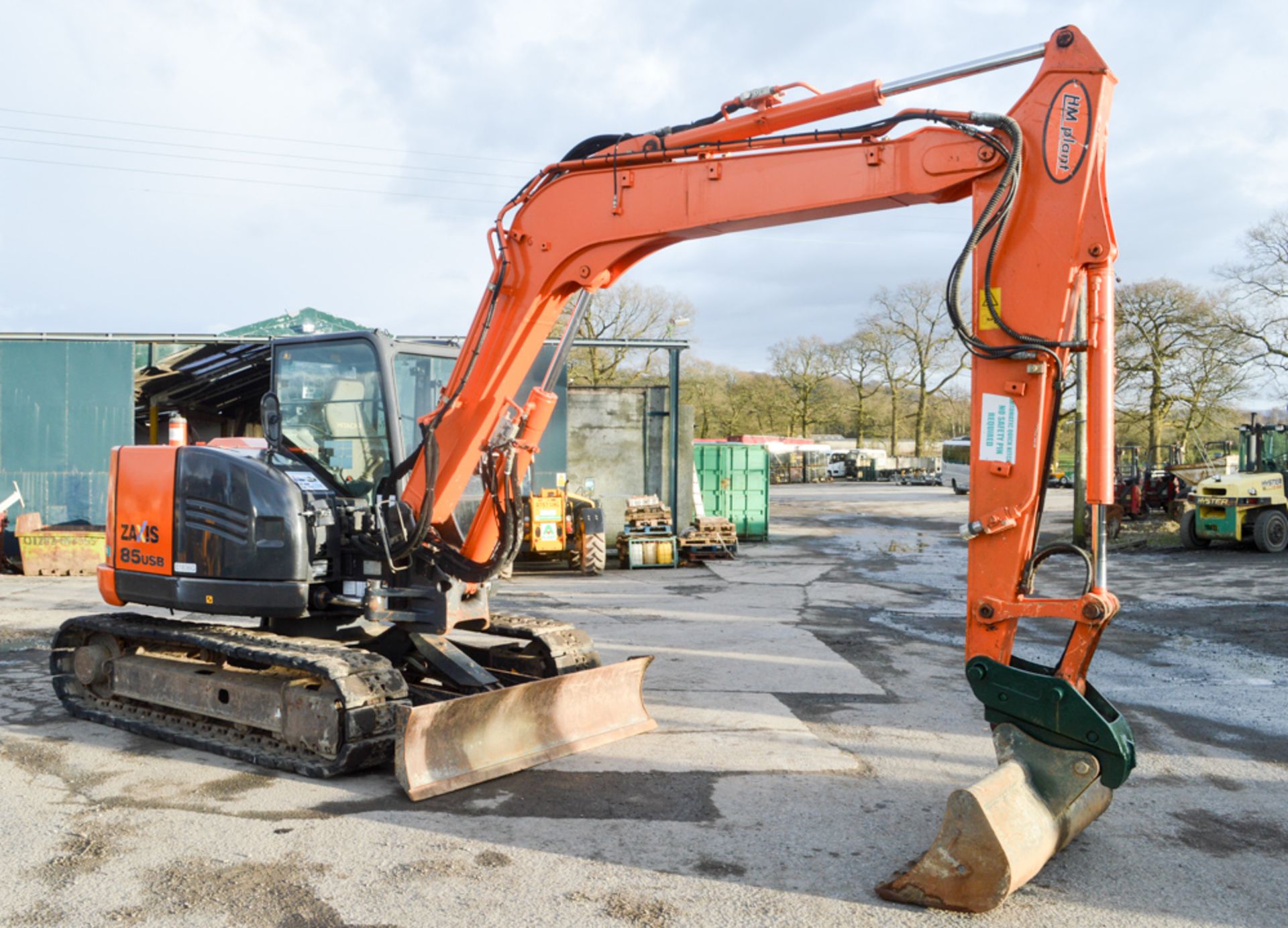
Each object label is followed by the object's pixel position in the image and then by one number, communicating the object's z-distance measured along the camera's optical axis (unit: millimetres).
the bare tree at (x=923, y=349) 58250
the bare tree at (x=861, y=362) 60750
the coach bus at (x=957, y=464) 46812
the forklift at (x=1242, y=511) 19812
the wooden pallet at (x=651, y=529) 18453
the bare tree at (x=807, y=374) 62781
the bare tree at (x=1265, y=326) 32250
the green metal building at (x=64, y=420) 18172
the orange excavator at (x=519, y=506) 4480
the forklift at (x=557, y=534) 16688
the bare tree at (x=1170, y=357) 34625
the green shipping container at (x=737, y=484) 23594
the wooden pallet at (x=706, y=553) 19328
